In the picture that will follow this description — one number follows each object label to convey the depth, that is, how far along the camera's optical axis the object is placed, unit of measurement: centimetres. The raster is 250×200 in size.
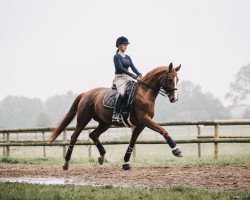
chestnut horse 1832
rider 1973
